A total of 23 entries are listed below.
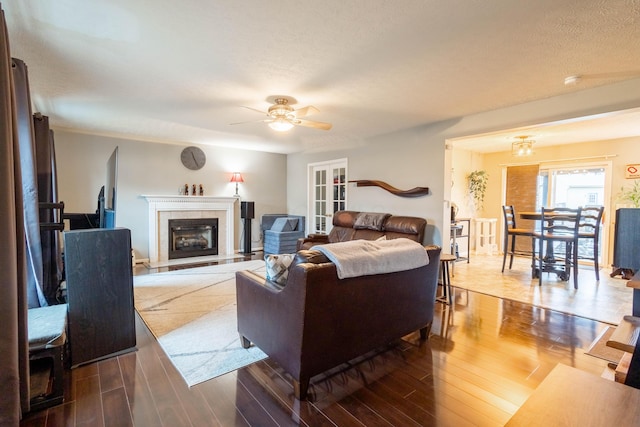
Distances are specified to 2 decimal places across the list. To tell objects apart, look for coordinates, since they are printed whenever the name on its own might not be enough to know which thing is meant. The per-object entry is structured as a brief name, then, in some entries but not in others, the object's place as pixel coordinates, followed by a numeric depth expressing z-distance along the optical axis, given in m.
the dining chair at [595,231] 4.33
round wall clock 6.01
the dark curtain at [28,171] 2.11
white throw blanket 1.93
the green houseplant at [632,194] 5.01
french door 6.18
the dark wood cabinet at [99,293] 2.19
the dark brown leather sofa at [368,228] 4.36
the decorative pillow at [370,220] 4.76
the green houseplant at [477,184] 6.66
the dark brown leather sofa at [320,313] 1.81
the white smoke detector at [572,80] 2.75
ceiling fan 3.31
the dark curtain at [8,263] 1.37
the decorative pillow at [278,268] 2.10
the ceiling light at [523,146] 5.14
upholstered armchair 6.30
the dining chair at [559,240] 4.31
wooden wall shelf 4.51
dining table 4.58
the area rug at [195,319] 2.29
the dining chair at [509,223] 5.08
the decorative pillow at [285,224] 6.54
